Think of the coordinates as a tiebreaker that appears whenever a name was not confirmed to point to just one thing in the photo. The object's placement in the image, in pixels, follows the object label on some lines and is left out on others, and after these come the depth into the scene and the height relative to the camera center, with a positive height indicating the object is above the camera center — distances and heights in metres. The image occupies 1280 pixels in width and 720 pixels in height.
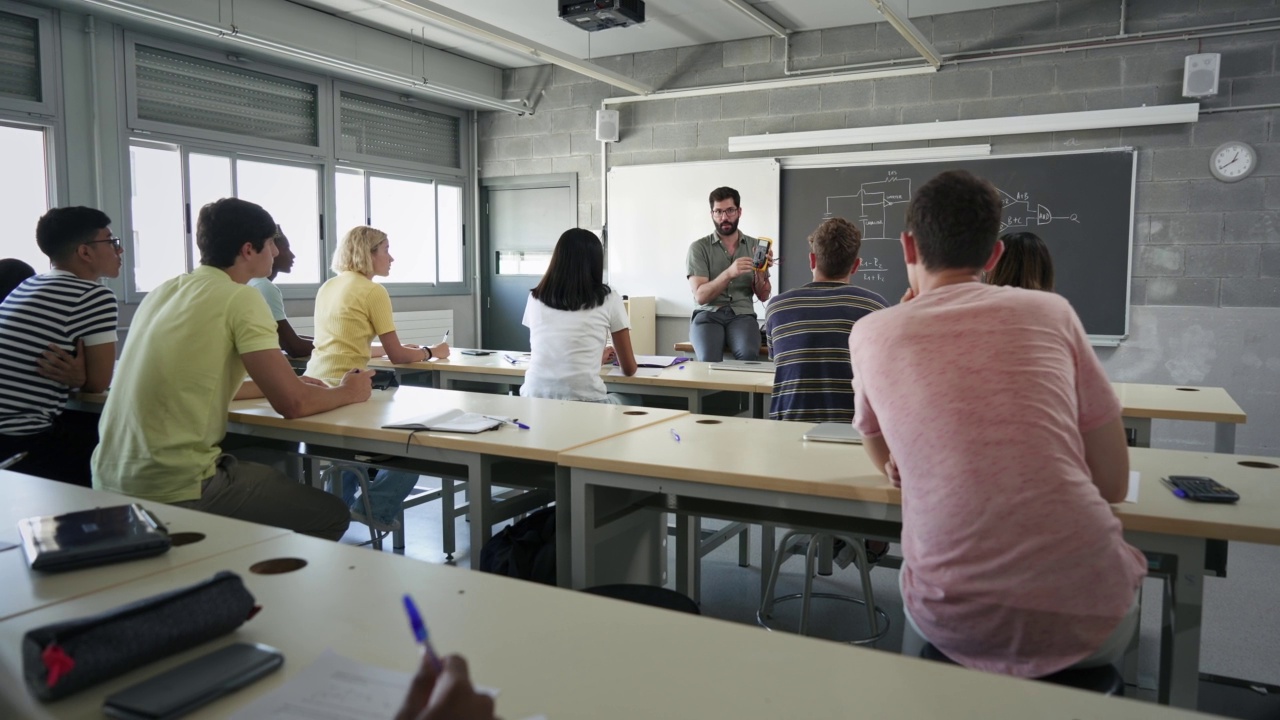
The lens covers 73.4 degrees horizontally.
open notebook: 2.39 -0.37
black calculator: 1.62 -0.38
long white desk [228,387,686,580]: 2.27 -0.39
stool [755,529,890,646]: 2.58 -0.94
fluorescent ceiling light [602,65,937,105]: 6.00 +1.58
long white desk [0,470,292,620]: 1.20 -0.42
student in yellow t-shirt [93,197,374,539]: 2.20 -0.26
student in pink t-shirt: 1.27 -0.26
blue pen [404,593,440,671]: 0.62 -0.25
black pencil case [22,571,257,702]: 0.88 -0.38
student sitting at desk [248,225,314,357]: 4.36 -0.09
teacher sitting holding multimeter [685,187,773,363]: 5.01 +0.02
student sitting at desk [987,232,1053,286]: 2.68 +0.10
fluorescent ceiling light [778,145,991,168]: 5.95 +0.99
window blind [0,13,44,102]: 4.85 +1.32
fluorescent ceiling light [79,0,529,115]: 4.88 +1.61
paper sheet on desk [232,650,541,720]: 0.86 -0.42
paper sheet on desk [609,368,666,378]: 3.81 -0.36
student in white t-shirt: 3.30 -0.11
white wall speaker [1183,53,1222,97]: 5.12 +1.33
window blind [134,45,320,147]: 5.61 +1.35
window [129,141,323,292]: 5.61 +0.68
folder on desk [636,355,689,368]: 4.21 -0.34
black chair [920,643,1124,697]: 1.29 -0.58
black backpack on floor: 2.27 -0.69
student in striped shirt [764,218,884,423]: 2.84 -0.14
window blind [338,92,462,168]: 7.06 +1.39
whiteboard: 6.66 +0.62
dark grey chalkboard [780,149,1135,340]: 5.59 +0.56
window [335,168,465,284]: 7.20 +0.65
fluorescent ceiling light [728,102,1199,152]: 5.32 +1.12
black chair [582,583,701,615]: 1.74 -0.63
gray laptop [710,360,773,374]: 3.96 -0.35
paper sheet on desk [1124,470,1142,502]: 1.63 -0.38
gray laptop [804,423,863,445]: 2.19 -0.37
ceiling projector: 4.90 +1.62
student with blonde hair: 3.68 -0.17
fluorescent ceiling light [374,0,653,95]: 4.80 +1.59
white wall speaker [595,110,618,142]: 7.11 +1.38
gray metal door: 7.86 +0.47
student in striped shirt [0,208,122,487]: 2.72 -0.18
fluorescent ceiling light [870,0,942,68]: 4.79 +1.57
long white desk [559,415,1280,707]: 1.55 -0.40
